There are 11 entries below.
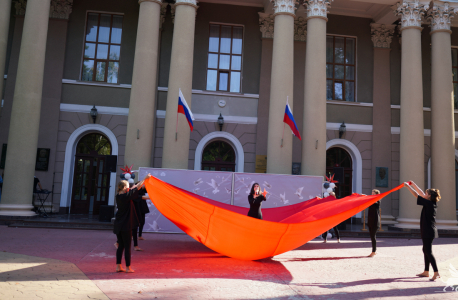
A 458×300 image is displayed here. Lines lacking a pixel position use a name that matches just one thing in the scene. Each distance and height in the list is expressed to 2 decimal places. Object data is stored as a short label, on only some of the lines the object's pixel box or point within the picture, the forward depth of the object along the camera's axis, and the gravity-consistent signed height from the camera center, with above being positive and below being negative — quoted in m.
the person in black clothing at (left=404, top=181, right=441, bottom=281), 6.59 -0.33
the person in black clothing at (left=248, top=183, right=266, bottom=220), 7.75 -0.16
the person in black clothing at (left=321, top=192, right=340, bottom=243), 11.01 -1.15
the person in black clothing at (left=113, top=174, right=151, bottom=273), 6.09 -0.55
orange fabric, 6.86 -0.58
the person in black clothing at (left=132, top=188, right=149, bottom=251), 8.41 -0.59
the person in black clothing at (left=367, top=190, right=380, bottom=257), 8.82 -0.50
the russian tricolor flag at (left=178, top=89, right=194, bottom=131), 11.54 +2.60
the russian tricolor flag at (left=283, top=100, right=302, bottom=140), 12.18 +2.58
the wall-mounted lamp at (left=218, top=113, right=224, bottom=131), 15.60 +3.08
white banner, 11.16 +0.23
